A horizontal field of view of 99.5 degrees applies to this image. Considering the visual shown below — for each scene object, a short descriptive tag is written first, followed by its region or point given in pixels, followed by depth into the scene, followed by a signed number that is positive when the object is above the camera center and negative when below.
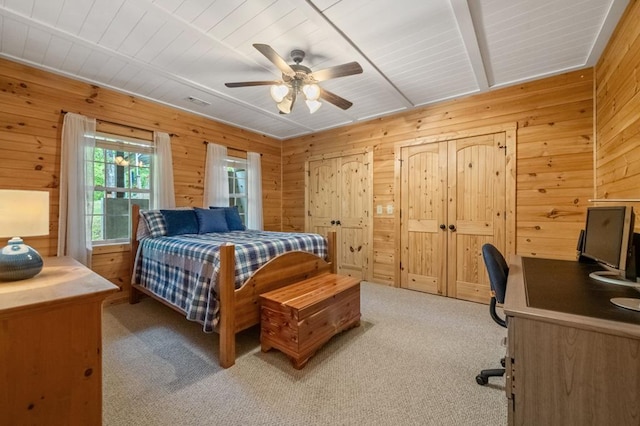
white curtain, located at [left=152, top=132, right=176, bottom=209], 3.56 +0.50
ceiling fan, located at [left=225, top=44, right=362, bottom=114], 2.11 +1.12
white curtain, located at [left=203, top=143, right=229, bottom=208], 4.11 +0.53
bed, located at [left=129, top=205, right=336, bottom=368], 1.99 -0.56
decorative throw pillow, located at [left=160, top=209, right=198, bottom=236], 3.23 -0.12
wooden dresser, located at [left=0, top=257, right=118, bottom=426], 0.99 -0.55
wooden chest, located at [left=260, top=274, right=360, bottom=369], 1.96 -0.81
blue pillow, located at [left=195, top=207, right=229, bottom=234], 3.50 -0.12
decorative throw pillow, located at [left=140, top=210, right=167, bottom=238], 3.14 -0.12
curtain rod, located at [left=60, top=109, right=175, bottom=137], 2.91 +1.07
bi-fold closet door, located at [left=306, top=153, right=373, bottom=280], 4.34 +0.13
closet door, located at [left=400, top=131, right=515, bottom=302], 3.24 +0.03
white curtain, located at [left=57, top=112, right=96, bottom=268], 2.86 +0.24
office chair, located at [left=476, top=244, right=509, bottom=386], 1.66 -0.42
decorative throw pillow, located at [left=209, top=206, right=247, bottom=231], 3.88 -0.10
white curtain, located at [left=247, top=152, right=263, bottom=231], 4.77 +0.29
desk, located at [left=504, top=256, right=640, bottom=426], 0.91 -0.54
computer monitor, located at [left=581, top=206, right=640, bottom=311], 1.30 -0.17
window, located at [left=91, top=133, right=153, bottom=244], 3.26 +0.37
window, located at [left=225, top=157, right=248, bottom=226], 4.68 +0.50
